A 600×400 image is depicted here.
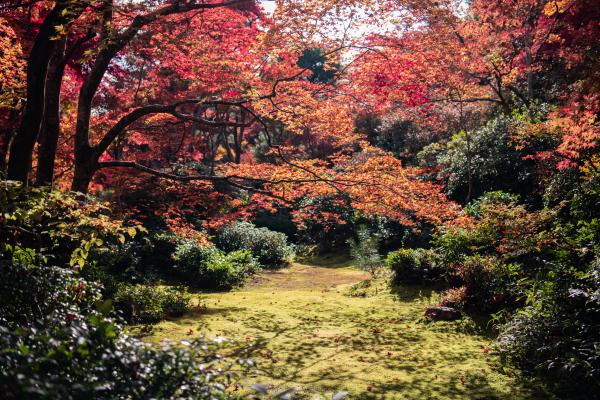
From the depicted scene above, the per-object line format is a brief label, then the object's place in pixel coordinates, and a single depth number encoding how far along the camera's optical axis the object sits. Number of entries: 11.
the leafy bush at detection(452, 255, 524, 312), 6.93
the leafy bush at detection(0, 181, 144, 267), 3.92
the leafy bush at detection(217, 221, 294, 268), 15.00
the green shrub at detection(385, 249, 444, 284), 9.59
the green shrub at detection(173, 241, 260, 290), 11.23
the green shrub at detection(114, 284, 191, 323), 7.00
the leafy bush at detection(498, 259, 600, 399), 4.28
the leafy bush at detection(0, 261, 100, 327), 3.16
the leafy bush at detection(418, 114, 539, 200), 12.14
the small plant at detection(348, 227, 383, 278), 12.04
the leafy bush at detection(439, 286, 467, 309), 7.63
